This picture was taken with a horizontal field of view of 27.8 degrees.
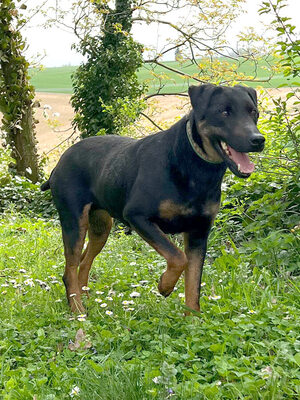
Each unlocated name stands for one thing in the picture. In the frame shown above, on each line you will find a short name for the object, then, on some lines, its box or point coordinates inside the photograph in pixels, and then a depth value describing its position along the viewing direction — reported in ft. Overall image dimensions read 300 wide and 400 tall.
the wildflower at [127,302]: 15.05
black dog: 13.80
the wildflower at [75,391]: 10.63
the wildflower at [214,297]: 14.87
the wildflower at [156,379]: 10.08
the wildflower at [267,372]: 10.80
